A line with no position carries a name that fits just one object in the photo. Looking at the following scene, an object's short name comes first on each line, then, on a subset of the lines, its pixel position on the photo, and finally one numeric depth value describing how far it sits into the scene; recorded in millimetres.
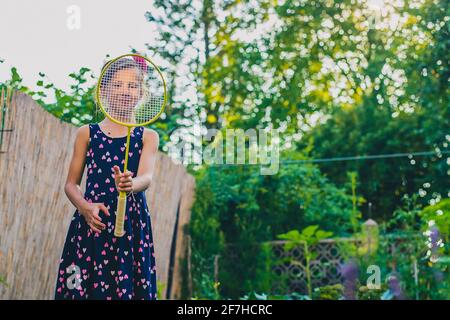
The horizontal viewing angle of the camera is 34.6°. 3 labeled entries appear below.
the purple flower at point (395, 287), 6508
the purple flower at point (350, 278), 6992
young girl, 2586
